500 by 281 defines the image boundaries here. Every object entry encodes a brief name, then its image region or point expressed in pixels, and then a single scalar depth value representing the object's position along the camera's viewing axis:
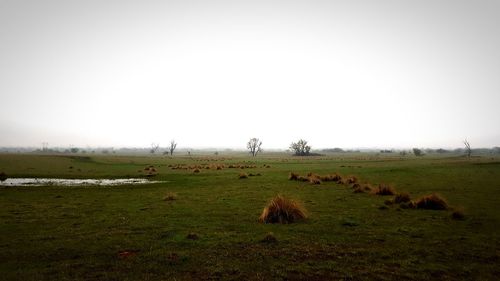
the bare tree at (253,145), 180.50
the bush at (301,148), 164.75
